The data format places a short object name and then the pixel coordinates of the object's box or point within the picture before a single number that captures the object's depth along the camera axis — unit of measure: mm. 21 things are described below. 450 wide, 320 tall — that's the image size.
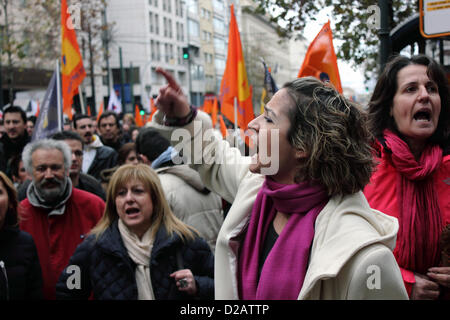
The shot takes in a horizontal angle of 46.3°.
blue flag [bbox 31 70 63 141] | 5832
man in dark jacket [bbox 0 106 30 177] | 6734
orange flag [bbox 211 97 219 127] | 14220
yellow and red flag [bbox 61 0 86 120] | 6379
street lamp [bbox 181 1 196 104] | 12156
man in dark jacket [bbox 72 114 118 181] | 6254
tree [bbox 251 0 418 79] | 7862
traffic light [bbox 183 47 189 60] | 12148
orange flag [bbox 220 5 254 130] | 6375
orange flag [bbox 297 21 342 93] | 4230
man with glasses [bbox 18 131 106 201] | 4660
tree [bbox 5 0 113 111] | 19250
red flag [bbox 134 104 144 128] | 16847
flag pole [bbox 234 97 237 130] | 6173
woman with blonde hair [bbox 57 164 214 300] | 2977
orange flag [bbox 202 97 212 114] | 16520
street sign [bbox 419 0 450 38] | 2771
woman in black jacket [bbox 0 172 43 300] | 3105
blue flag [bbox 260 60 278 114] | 3762
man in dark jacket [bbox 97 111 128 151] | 7621
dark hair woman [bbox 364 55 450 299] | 2436
